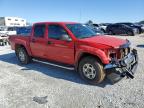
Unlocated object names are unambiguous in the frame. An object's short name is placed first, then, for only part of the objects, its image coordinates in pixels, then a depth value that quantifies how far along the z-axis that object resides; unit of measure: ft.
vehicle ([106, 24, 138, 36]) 44.01
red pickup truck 9.86
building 169.91
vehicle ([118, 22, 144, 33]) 48.23
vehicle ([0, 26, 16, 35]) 44.90
